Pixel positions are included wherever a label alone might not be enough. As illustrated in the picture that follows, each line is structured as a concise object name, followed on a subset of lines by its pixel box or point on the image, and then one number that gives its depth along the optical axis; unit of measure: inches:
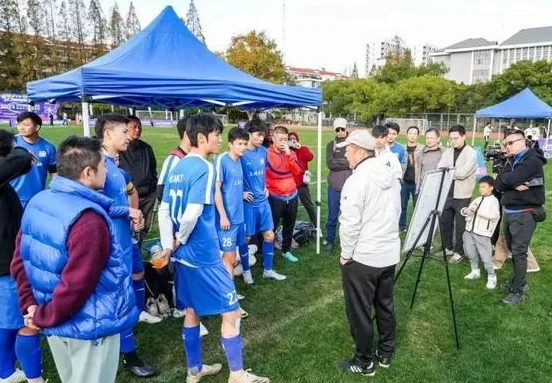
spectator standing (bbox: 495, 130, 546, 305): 179.2
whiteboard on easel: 157.2
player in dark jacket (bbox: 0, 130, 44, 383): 103.8
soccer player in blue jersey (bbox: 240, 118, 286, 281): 202.2
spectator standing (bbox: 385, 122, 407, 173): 268.5
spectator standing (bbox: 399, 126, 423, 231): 297.3
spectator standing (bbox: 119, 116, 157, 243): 196.1
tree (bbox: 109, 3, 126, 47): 2566.4
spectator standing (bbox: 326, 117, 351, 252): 253.9
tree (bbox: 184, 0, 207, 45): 2628.0
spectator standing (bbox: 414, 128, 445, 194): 265.6
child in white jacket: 208.2
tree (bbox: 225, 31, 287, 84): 2025.1
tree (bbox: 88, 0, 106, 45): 2487.7
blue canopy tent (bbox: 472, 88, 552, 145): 719.7
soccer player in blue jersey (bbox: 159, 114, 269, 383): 111.9
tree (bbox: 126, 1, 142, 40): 2679.1
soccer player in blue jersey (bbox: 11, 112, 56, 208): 180.1
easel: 161.4
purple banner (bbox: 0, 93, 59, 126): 1462.8
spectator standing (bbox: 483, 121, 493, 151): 1039.0
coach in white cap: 119.8
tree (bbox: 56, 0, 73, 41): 2411.4
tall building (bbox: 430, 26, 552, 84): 3282.5
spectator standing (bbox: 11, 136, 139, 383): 73.4
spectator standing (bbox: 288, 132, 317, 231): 252.7
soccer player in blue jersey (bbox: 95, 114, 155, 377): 115.5
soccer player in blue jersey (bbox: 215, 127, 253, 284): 166.6
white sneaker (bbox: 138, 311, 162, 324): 169.6
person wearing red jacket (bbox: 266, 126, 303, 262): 226.8
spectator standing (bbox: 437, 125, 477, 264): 225.9
